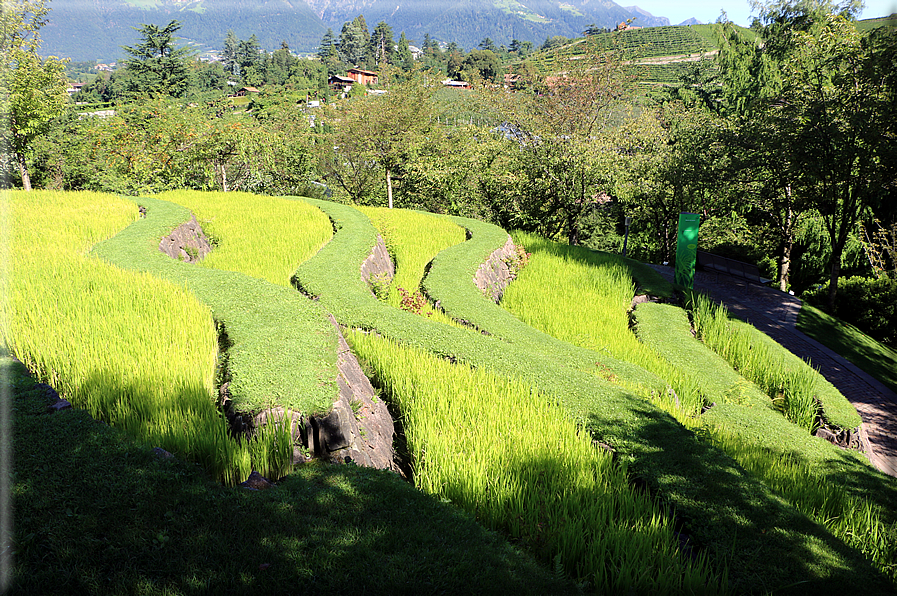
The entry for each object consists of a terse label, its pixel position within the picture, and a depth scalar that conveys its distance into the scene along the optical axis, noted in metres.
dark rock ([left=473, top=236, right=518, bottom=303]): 10.61
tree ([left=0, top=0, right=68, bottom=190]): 13.98
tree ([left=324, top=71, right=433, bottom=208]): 22.14
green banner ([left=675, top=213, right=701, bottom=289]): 11.81
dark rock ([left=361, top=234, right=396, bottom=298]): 9.63
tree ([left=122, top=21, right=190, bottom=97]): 52.25
